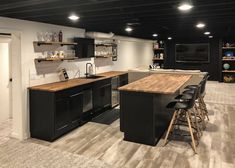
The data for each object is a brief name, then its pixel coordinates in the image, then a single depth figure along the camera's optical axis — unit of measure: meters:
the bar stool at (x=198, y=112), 4.05
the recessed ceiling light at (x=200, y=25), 5.10
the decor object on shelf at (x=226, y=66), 10.69
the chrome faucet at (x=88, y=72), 5.78
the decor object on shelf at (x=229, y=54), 10.65
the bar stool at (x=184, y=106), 3.60
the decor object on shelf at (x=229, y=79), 10.65
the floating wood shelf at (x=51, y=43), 4.11
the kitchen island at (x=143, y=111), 3.68
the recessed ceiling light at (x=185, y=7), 2.76
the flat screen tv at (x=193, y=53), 10.98
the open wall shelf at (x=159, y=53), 12.11
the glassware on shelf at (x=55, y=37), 4.52
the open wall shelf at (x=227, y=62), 10.64
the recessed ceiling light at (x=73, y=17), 3.65
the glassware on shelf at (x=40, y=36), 4.20
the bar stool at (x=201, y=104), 4.80
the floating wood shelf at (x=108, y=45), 6.24
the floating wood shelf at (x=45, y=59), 4.19
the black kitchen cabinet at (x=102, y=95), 5.22
